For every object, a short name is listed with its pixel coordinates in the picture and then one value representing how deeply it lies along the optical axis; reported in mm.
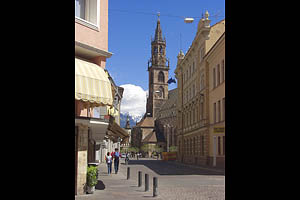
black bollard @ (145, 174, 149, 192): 15703
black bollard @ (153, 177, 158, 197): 14080
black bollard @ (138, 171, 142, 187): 17934
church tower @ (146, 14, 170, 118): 129000
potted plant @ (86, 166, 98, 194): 14698
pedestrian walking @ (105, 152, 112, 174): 26203
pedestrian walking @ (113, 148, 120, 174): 27041
